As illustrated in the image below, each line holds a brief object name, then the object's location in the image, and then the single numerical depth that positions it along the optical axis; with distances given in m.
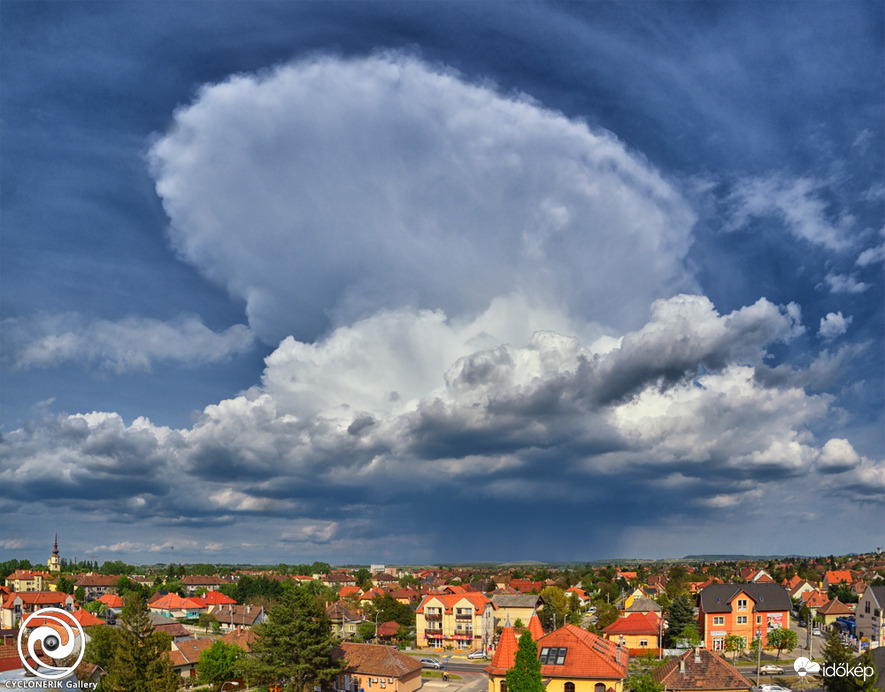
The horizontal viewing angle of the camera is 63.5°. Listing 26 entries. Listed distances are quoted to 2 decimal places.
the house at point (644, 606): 120.50
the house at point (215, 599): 161.62
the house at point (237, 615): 135.00
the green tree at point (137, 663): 49.03
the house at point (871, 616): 99.62
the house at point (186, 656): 78.51
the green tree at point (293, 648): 63.56
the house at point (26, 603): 142.25
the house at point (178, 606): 154.62
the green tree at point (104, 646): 64.06
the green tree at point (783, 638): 91.50
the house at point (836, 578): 176.88
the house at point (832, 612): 124.93
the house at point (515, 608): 119.56
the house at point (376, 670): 70.54
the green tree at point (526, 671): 52.22
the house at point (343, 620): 123.01
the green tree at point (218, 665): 71.69
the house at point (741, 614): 99.81
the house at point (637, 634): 95.06
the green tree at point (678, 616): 98.50
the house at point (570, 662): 60.19
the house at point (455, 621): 111.12
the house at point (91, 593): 194.31
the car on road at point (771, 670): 80.25
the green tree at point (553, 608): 125.50
